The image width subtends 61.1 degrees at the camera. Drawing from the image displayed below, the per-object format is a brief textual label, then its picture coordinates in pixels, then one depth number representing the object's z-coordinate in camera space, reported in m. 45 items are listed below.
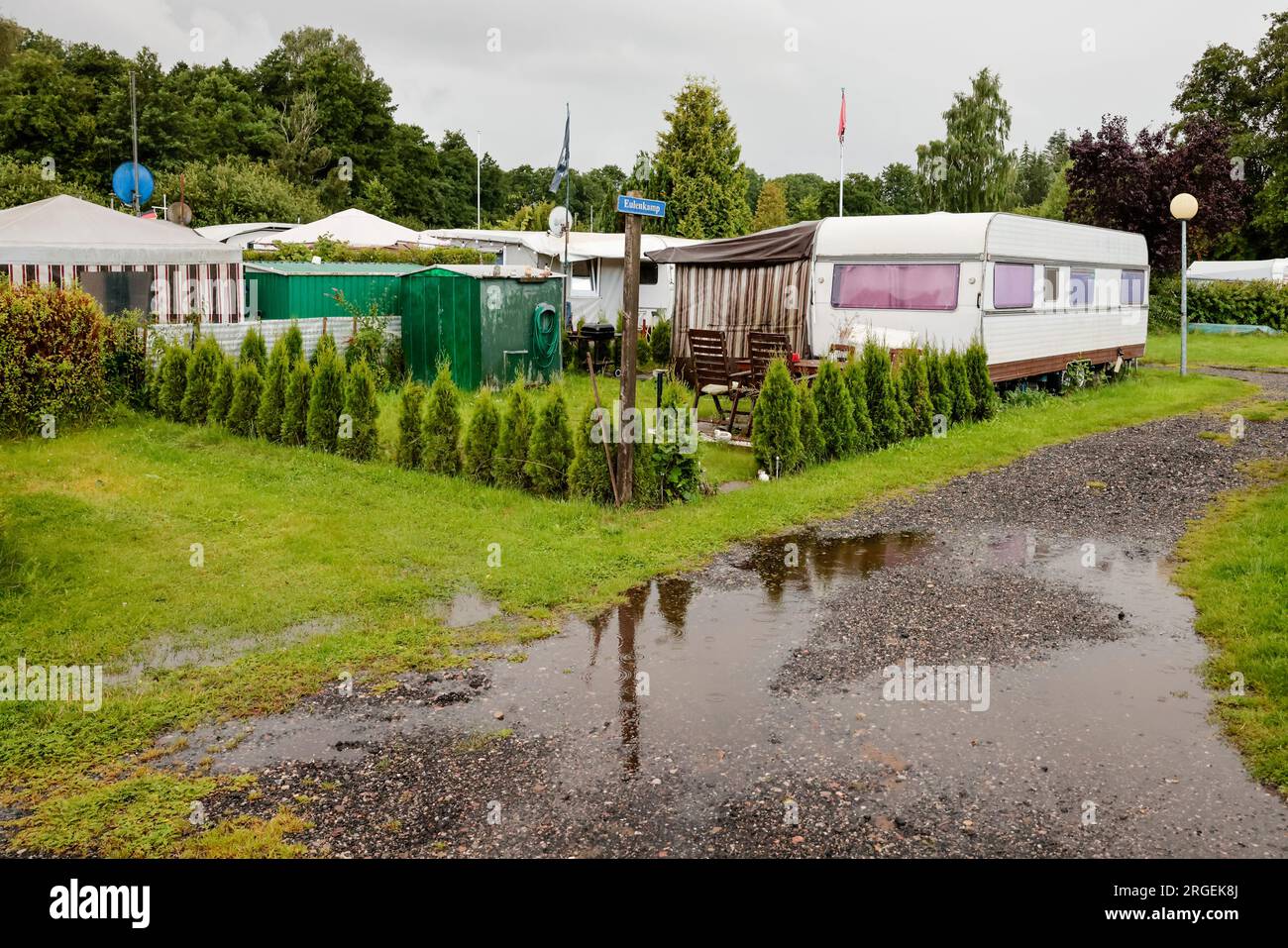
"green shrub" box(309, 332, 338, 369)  11.38
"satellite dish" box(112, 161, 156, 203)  23.03
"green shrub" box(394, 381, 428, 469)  10.65
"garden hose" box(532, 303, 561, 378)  16.38
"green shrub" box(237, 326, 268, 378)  12.38
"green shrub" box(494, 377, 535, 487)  10.02
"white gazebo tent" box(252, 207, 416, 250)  25.11
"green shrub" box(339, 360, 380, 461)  10.96
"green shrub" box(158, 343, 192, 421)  12.48
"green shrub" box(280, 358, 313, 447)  11.41
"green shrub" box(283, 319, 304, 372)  11.96
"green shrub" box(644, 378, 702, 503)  9.62
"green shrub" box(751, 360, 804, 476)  10.94
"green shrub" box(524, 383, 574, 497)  9.84
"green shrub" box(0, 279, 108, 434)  11.21
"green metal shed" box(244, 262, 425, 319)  16.17
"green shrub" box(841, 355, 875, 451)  12.22
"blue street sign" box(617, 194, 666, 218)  8.80
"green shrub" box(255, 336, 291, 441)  11.61
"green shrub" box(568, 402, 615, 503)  9.56
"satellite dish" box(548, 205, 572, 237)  23.87
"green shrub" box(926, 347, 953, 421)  13.71
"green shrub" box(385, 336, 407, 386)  15.91
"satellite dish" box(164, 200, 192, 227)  20.39
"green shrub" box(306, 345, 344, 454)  11.12
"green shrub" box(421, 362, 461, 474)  10.45
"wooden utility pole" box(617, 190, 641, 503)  9.25
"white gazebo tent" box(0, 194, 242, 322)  15.47
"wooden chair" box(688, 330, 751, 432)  14.05
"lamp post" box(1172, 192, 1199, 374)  17.94
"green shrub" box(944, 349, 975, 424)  14.05
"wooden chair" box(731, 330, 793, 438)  13.67
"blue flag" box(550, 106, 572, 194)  17.19
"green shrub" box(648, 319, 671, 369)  20.16
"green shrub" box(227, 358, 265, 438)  11.80
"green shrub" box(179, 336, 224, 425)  12.25
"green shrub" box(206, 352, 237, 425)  12.02
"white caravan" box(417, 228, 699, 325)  24.17
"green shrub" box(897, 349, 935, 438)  13.27
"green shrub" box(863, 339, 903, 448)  12.59
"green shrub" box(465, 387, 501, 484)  10.15
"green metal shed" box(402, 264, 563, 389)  15.47
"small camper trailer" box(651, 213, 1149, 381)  15.21
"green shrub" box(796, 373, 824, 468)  11.40
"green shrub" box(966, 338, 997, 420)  14.48
